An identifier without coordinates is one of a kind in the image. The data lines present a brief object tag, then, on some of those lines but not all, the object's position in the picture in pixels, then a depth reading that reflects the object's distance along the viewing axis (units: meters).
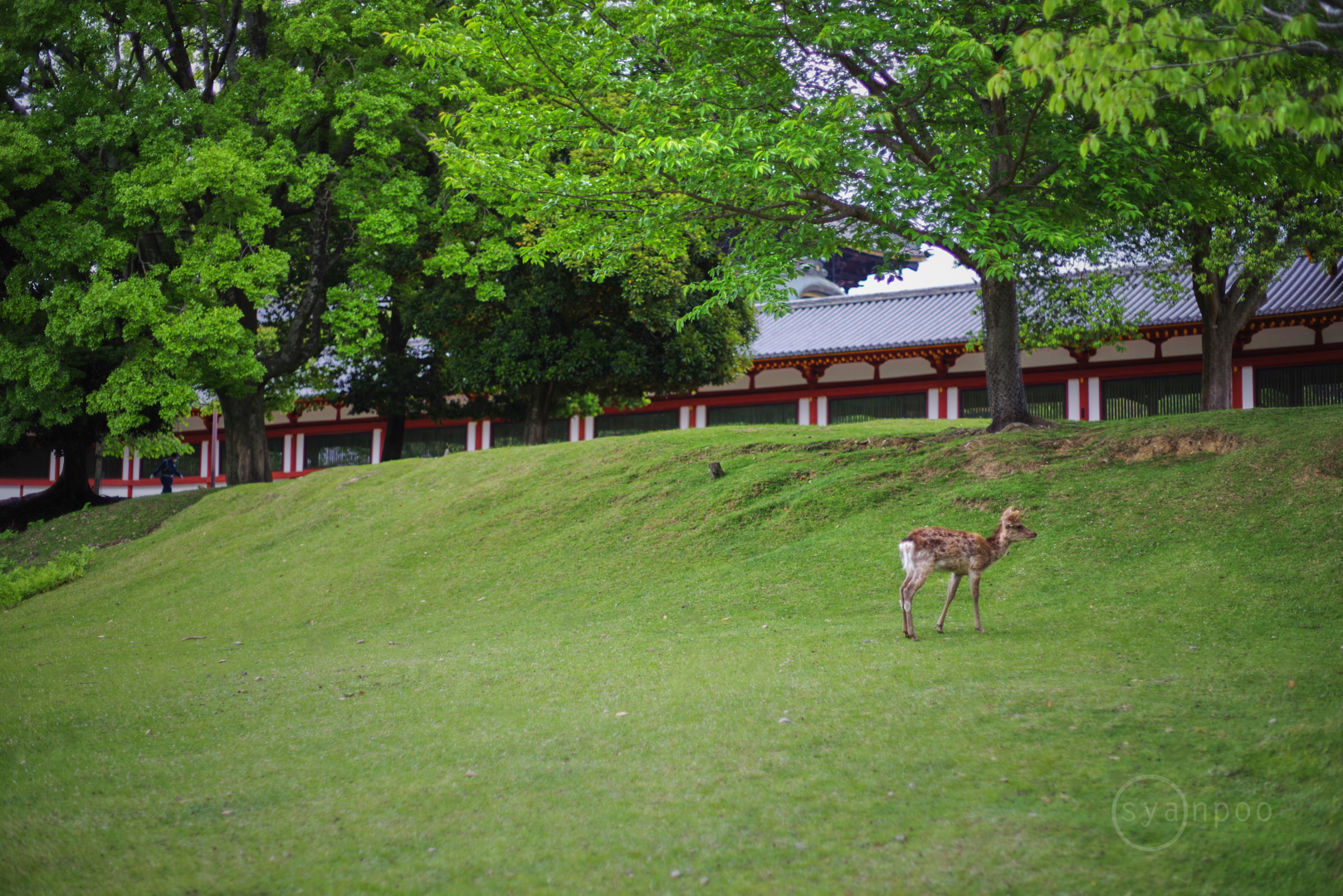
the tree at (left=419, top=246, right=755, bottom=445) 26.42
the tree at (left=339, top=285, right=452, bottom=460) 32.28
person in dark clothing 37.03
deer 9.62
